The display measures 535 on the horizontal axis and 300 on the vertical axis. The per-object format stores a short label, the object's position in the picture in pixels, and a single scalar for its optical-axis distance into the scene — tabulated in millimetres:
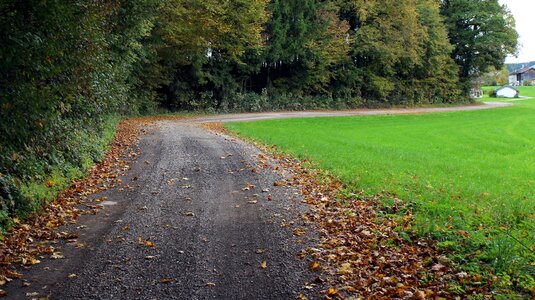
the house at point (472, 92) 61906
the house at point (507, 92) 96806
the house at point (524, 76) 151000
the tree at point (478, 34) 57156
